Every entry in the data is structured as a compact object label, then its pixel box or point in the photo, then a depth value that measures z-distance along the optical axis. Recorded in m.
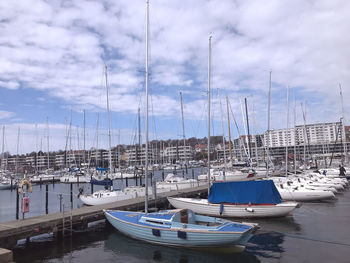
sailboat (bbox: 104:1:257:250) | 11.83
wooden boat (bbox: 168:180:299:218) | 18.00
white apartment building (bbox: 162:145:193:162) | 173.94
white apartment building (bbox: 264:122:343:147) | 193.62
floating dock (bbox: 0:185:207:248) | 13.49
